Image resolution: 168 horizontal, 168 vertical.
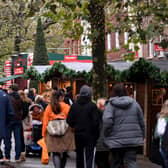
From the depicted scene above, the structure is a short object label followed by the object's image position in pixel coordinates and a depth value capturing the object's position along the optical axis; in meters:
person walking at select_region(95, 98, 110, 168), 10.27
